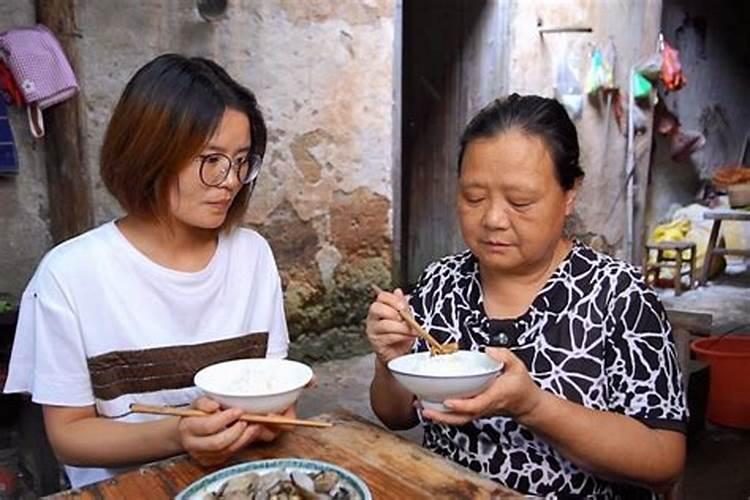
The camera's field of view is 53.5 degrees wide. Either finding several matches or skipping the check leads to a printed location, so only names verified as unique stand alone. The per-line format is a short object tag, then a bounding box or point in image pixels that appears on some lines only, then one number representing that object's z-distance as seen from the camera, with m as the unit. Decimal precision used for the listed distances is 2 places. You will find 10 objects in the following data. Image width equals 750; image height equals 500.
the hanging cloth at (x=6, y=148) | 3.45
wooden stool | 7.21
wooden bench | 7.14
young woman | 1.56
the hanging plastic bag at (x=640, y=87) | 6.96
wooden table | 1.33
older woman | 1.51
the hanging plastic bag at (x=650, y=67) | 6.94
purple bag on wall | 3.31
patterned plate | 1.21
